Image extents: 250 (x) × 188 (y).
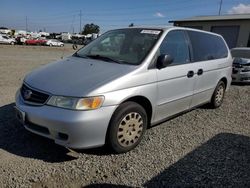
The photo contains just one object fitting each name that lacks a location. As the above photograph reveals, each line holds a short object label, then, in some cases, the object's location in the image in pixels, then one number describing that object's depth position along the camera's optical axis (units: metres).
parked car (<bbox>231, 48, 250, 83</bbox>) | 8.91
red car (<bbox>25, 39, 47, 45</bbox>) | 43.63
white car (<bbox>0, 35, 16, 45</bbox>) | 39.22
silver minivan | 2.91
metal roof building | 20.80
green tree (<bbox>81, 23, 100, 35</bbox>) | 92.69
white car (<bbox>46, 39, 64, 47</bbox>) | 45.72
